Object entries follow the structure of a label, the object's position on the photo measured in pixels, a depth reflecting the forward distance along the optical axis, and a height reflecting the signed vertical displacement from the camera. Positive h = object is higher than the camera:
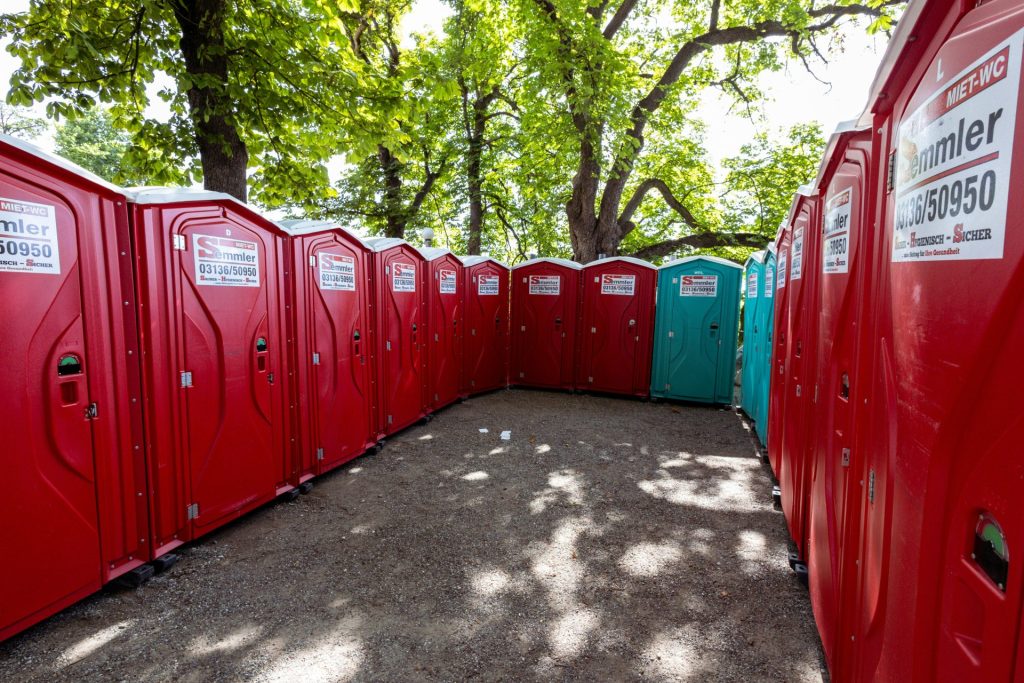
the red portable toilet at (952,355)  1.00 -0.13
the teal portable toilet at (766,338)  5.67 -0.42
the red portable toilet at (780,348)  4.46 -0.44
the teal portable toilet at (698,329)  8.76 -0.47
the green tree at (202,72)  6.19 +3.11
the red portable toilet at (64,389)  2.68 -0.49
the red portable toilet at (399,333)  6.32 -0.40
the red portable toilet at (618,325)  9.39 -0.42
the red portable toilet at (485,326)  9.10 -0.44
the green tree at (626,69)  9.89 +5.02
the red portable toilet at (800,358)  3.28 -0.40
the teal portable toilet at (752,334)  6.52 -0.44
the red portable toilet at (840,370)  2.07 -0.32
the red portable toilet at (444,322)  7.71 -0.30
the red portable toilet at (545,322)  9.94 -0.38
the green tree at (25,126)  20.91 +7.97
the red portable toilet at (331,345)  4.89 -0.44
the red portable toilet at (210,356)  3.47 -0.39
